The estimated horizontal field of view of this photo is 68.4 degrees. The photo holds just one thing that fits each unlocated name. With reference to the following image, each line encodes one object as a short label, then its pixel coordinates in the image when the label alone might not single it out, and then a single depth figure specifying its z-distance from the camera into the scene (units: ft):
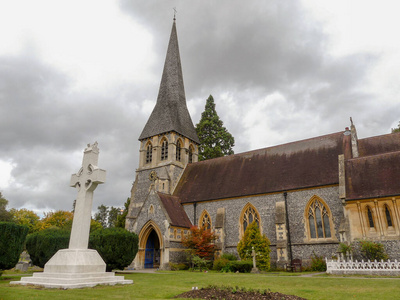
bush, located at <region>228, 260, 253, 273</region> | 58.90
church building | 55.06
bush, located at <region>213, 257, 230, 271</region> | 63.36
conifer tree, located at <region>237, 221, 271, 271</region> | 61.62
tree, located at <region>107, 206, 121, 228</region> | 213.71
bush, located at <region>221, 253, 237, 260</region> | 68.85
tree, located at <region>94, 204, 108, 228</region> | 240.81
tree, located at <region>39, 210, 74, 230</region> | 169.50
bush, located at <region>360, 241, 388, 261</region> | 49.14
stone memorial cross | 33.94
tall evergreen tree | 130.72
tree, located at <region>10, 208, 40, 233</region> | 176.35
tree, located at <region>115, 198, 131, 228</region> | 130.21
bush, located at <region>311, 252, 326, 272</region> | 59.62
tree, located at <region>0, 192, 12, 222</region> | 137.49
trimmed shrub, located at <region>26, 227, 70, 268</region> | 62.90
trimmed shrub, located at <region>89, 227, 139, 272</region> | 53.57
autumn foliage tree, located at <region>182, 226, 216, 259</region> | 69.62
